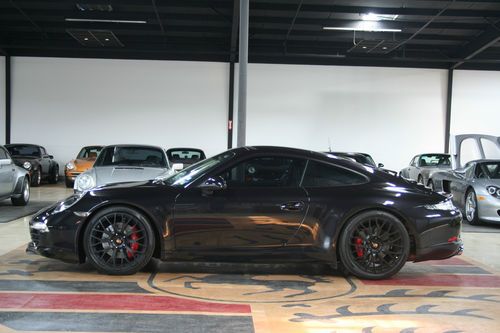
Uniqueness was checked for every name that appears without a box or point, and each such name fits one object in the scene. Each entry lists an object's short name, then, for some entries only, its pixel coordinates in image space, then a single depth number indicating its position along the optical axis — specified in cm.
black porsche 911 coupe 472
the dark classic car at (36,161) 1562
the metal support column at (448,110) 2064
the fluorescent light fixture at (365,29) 1666
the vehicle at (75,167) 1455
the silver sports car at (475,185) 909
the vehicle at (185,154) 1559
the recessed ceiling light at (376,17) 1628
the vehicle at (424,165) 1620
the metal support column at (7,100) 1980
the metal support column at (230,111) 2000
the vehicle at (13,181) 954
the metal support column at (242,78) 1080
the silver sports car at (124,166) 745
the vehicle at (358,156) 1153
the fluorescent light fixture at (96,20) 1658
